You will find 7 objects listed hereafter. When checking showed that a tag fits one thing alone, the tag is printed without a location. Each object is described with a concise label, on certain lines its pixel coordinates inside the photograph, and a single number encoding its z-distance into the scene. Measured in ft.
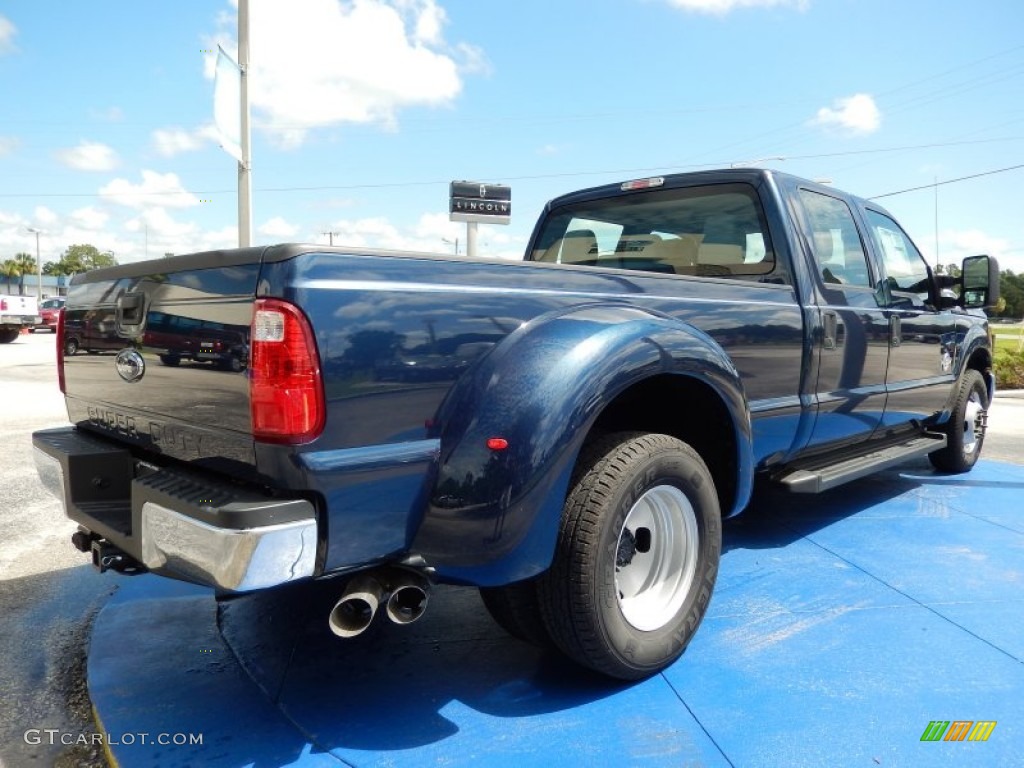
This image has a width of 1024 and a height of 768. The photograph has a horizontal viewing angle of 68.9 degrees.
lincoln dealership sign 68.44
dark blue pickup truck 6.07
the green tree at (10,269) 267.39
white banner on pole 27.55
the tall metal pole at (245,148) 30.40
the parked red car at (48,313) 98.48
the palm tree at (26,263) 299.38
